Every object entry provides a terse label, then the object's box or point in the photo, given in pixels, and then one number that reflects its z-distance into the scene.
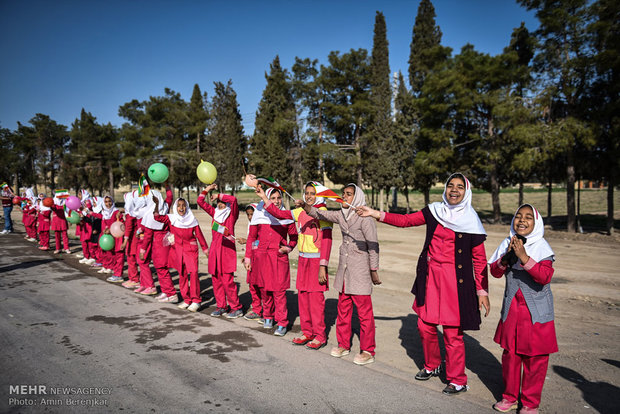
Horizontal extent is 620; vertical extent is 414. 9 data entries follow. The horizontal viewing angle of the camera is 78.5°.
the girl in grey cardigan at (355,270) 4.58
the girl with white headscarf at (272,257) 5.65
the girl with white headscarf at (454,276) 3.85
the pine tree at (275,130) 36.01
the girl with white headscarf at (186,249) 6.69
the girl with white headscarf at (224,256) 6.36
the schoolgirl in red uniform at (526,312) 3.46
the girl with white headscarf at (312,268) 5.06
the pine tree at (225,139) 39.06
